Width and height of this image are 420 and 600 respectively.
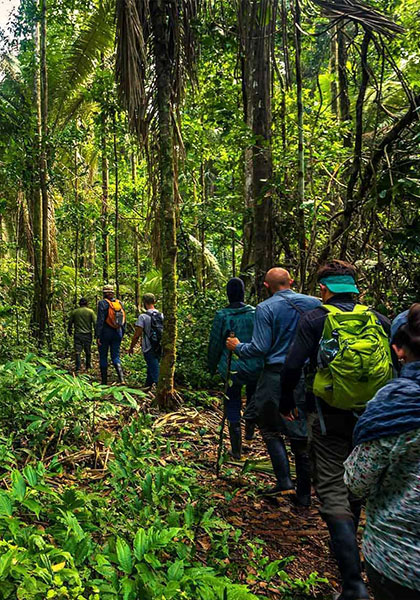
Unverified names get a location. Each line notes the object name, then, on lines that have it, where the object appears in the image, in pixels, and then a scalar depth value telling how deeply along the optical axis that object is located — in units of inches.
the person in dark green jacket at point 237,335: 196.2
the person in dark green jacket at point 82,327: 407.5
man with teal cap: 106.8
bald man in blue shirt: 158.4
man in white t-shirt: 303.7
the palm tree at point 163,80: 228.5
